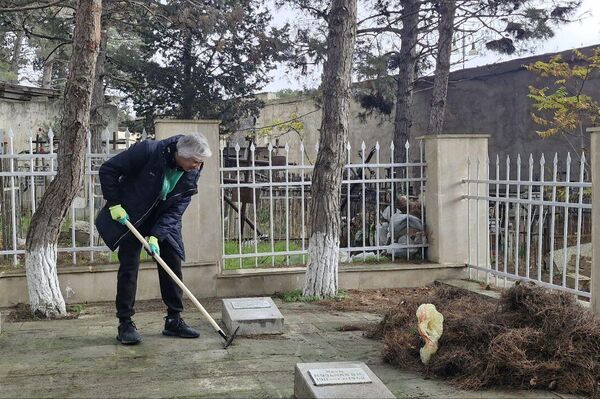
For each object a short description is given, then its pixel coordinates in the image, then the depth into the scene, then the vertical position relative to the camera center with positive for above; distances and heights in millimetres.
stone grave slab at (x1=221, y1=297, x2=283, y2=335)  5512 -1226
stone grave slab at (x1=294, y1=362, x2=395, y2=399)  3539 -1190
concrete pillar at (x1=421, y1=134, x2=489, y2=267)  7816 -350
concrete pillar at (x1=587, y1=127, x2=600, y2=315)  5320 -407
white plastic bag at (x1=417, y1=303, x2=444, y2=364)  4484 -1093
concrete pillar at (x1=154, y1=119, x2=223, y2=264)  7188 -384
